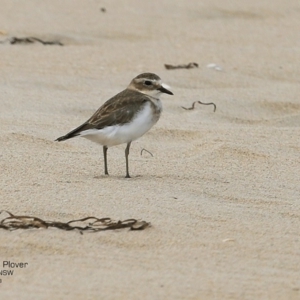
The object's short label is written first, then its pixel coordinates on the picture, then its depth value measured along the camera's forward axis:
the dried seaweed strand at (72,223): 9.97
